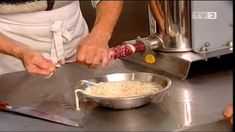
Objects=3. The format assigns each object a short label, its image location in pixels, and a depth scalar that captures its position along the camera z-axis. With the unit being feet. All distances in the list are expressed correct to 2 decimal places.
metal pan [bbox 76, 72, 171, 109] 4.46
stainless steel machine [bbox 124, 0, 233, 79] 5.28
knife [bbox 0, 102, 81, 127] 4.37
